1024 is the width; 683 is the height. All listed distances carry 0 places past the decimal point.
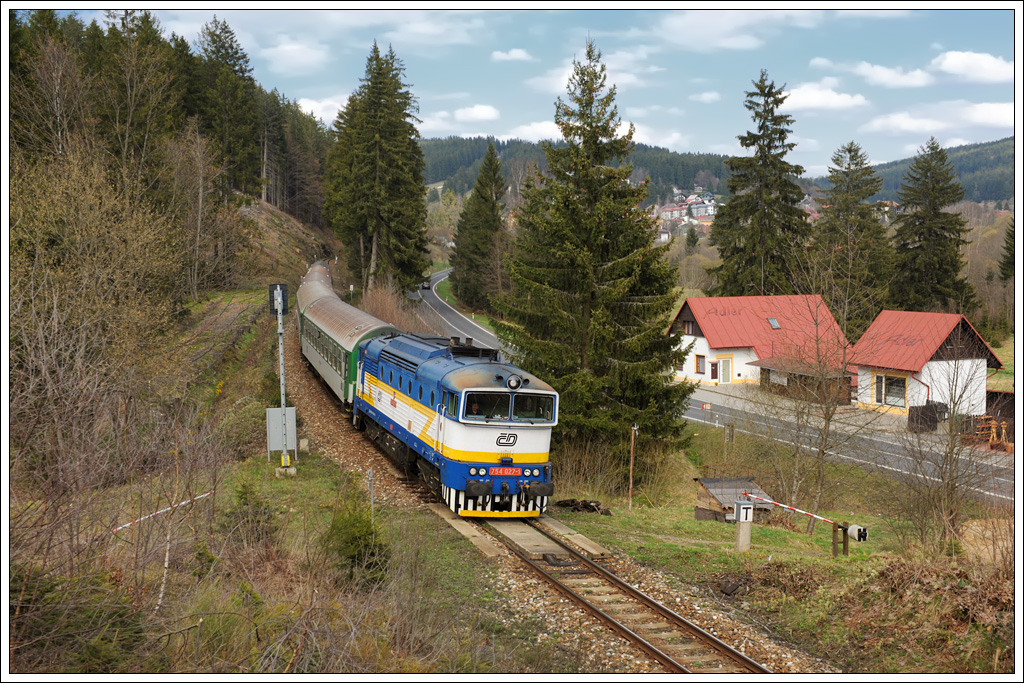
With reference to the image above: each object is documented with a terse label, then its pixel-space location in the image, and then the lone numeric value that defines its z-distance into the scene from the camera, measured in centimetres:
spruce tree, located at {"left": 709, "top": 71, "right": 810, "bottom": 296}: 4781
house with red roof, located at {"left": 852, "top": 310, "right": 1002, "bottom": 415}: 3538
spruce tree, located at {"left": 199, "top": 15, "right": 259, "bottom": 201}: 6359
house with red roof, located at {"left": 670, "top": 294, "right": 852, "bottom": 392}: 4619
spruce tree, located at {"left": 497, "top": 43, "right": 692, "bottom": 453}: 2284
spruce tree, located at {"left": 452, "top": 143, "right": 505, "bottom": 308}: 6397
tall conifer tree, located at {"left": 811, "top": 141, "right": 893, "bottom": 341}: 5013
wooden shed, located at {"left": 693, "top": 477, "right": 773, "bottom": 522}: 2009
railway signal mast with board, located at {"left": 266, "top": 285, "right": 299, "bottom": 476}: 1853
